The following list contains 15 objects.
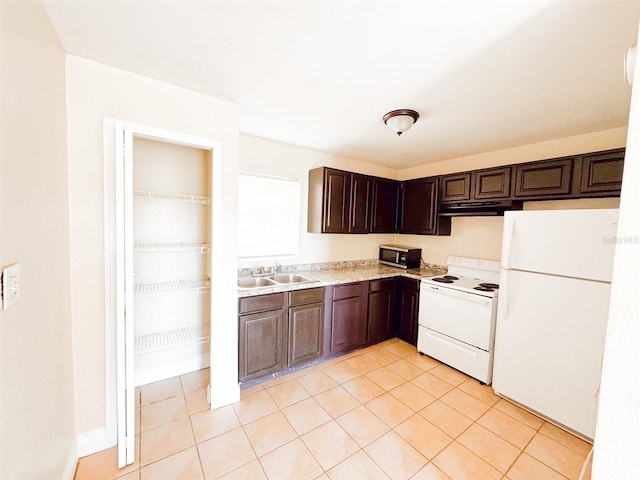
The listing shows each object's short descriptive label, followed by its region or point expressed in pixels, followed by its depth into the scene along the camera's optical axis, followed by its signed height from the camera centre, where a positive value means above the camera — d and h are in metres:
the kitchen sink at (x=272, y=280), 2.75 -0.59
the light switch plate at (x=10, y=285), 0.83 -0.23
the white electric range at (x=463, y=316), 2.44 -0.85
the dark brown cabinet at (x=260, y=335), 2.22 -0.97
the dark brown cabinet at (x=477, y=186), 2.67 +0.53
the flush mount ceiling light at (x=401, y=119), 2.01 +0.88
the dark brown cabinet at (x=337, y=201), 3.03 +0.33
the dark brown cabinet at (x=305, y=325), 2.49 -0.97
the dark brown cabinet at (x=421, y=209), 3.25 +0.29
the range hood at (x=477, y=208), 2.71 +0.29
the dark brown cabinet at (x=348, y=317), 2.79 -0.98
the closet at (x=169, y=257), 2.17 -0.31
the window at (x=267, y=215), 2.80 +0.12
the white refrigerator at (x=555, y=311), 1.79 -0.56
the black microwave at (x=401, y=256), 3.54 -0.35
